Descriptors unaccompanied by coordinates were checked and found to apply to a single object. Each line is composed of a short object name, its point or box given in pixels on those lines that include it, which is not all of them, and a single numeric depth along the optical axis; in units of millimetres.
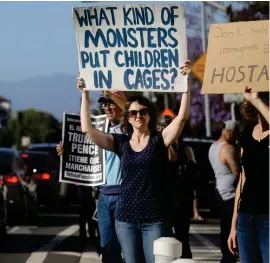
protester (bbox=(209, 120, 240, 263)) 10586
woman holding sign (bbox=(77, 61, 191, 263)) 7355
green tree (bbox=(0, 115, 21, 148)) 109688
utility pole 43344
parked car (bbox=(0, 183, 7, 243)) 15438
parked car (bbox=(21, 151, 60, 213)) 24875
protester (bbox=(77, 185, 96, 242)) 15094
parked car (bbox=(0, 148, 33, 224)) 19375
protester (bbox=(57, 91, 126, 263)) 9039
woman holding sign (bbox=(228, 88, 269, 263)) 6887
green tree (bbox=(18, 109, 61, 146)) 132500
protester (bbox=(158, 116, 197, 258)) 10484
